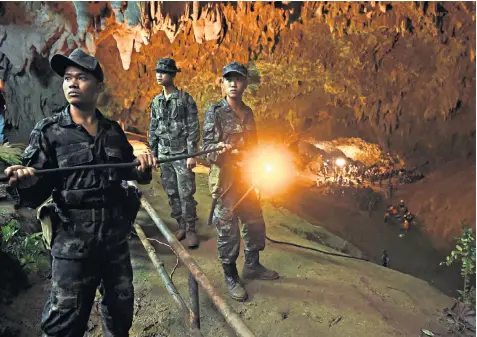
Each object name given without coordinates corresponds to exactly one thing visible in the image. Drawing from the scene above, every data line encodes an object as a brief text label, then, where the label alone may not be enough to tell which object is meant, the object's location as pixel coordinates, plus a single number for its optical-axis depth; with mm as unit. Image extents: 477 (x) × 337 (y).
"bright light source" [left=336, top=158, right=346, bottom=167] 16219
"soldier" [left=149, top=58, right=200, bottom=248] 4422
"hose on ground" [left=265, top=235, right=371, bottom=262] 4855
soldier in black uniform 1952
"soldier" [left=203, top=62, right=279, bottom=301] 3443
